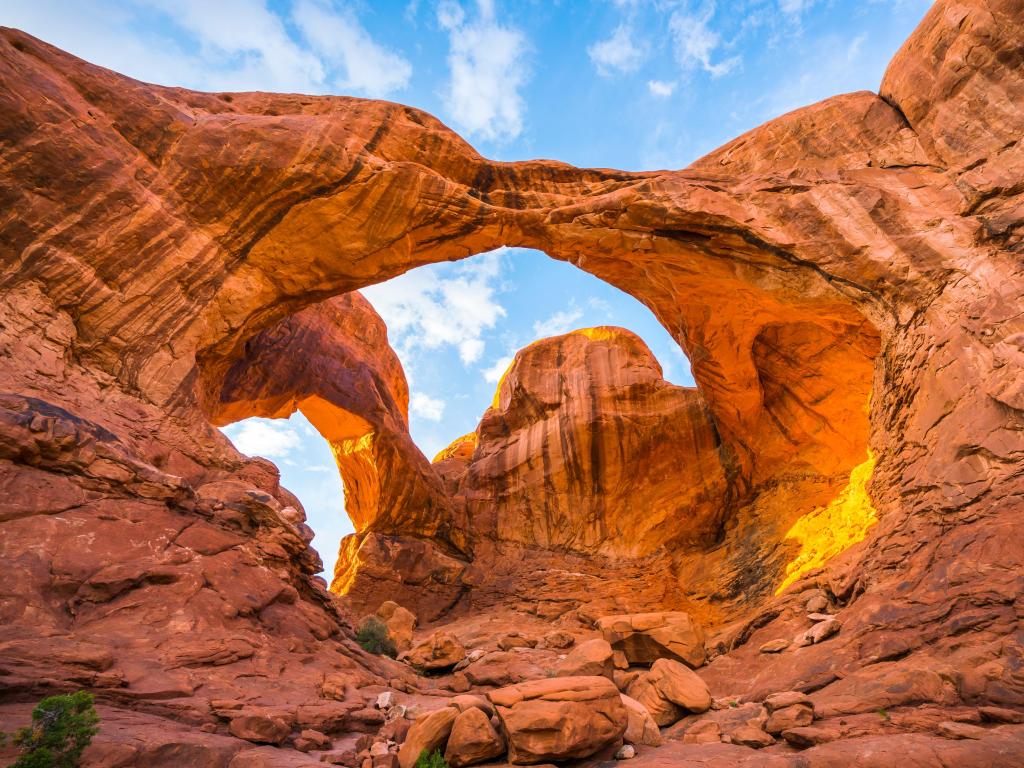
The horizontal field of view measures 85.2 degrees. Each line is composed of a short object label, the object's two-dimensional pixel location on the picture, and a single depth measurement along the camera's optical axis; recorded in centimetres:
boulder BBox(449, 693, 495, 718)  768
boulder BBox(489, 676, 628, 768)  683
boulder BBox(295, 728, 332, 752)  743
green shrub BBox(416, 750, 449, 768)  662
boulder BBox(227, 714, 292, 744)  708
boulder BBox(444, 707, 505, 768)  697
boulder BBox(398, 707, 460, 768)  713
